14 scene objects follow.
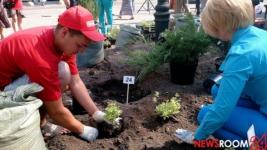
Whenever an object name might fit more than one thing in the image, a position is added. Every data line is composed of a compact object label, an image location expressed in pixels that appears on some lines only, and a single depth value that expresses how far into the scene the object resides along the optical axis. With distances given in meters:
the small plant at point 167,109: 3.17
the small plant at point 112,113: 2.99
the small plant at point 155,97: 3.46
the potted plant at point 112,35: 6.91
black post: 5.43
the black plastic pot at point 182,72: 3.95
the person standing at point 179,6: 9.08
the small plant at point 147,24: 7.21
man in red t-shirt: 2.43
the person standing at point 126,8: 11.70
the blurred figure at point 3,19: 7.19
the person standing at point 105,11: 7.25
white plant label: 3.55
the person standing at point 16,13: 8.20
